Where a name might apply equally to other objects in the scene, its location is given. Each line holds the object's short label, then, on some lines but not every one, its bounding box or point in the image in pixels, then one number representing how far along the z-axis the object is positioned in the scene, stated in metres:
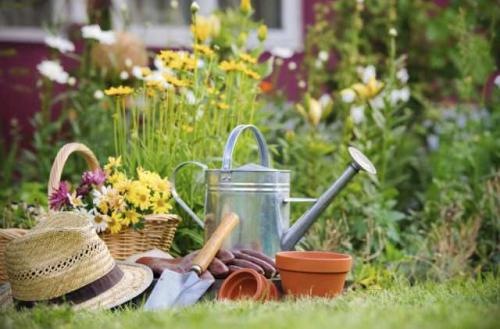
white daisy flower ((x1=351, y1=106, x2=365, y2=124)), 4.60
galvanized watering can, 3.33
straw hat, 2.81
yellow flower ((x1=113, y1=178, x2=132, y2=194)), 3.36
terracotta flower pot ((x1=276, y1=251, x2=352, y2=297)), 2.97
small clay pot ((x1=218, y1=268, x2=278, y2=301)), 2.98
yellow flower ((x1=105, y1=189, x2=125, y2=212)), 3.32
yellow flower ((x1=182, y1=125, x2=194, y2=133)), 3.86
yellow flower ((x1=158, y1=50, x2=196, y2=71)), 3.75
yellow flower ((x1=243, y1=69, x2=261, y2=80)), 3.90
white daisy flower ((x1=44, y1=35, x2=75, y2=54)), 5.12
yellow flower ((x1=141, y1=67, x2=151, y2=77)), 3.79
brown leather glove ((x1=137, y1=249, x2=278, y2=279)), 3.16
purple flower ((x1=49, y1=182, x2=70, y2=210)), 3.34
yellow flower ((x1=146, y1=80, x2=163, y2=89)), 3.69
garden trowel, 2.92
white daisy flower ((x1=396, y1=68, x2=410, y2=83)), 4.73
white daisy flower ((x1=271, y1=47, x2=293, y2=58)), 4.78
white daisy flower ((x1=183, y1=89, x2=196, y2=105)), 3.96
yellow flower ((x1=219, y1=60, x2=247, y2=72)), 3.89
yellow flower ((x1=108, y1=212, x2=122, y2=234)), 3.30
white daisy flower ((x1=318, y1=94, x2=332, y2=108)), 4.71
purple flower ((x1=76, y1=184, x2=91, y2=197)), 3.41
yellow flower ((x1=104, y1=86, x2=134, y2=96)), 3.55
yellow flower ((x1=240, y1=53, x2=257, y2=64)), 4.07
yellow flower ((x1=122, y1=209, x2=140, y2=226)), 3.34
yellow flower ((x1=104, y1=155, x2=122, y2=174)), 3.47
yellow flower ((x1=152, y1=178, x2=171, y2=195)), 3.43
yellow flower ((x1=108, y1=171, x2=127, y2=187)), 3.41
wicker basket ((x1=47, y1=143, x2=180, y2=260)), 3.39
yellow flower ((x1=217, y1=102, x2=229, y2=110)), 3.83
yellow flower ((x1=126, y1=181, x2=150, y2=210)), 3.35
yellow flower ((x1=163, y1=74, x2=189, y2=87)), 3.64
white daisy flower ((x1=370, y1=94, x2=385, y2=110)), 4.69
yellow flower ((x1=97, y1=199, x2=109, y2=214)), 3.31
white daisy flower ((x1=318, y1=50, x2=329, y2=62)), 5.30
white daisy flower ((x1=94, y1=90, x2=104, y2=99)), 4.77
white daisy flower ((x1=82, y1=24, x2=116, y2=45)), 4.71
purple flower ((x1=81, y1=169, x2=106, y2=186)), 3.40
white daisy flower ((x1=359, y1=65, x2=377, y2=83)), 4.55
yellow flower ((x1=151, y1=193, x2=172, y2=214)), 3.42
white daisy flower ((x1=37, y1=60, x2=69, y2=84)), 5.09
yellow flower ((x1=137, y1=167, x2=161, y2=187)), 3.42
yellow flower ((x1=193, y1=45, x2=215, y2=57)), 3.88
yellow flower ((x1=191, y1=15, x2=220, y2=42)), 4.02
